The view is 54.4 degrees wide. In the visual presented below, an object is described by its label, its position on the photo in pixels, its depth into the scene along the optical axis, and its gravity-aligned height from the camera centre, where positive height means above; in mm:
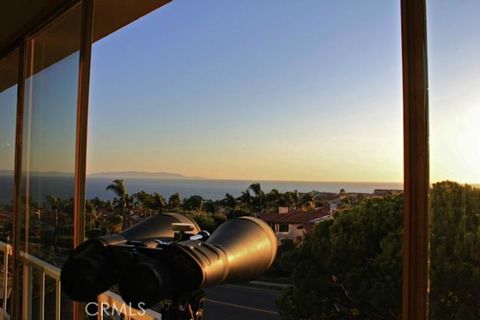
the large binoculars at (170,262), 929 -170
